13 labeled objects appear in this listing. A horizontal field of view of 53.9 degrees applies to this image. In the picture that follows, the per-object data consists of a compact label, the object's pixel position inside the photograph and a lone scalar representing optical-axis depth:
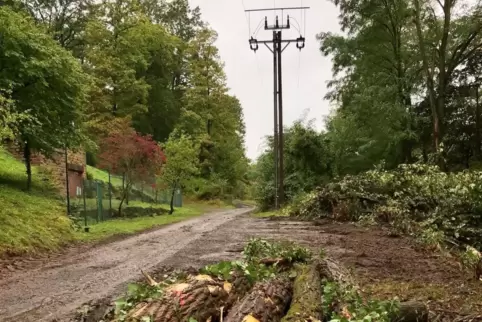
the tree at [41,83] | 11.83
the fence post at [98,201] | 15.45
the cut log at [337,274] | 4.04
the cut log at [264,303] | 3.13
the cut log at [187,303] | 3.15
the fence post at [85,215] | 13.62
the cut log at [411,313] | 3.27
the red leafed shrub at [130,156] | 20.33
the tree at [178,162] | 23.27
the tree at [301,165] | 22.23
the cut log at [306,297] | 3.14
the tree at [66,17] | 32.12
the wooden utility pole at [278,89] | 20.70
